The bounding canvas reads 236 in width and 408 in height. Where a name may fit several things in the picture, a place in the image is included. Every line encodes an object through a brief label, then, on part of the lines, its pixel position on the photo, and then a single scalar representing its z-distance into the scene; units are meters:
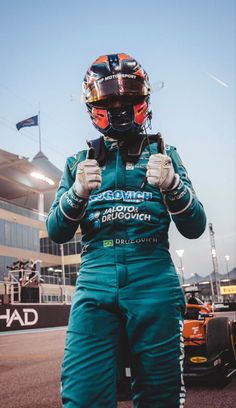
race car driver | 1.63
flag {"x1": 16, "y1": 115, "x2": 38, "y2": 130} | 34.78
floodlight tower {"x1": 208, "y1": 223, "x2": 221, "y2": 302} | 32.72
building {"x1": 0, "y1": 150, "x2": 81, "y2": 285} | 34.91
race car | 4.81
